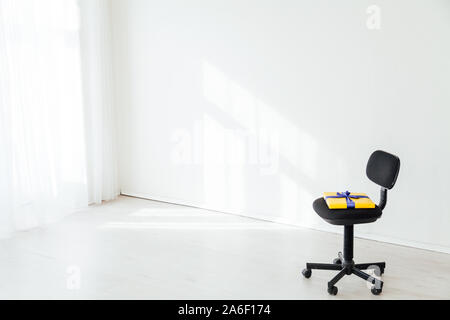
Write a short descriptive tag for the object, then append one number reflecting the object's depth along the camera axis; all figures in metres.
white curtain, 3.62
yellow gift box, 2.76
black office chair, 2.70
